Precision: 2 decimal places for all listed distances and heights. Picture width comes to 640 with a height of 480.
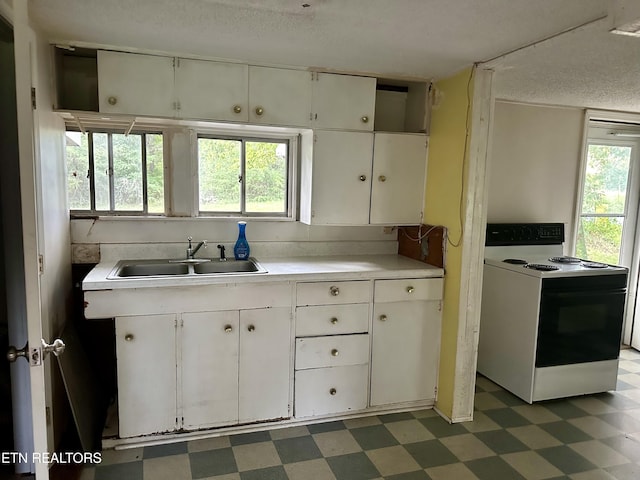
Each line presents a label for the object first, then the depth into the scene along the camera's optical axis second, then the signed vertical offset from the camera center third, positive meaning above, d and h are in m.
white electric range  2.98 -0.90
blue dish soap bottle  2.95 -0.41
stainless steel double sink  2.73 -0.53
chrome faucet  2.88 -0.44
